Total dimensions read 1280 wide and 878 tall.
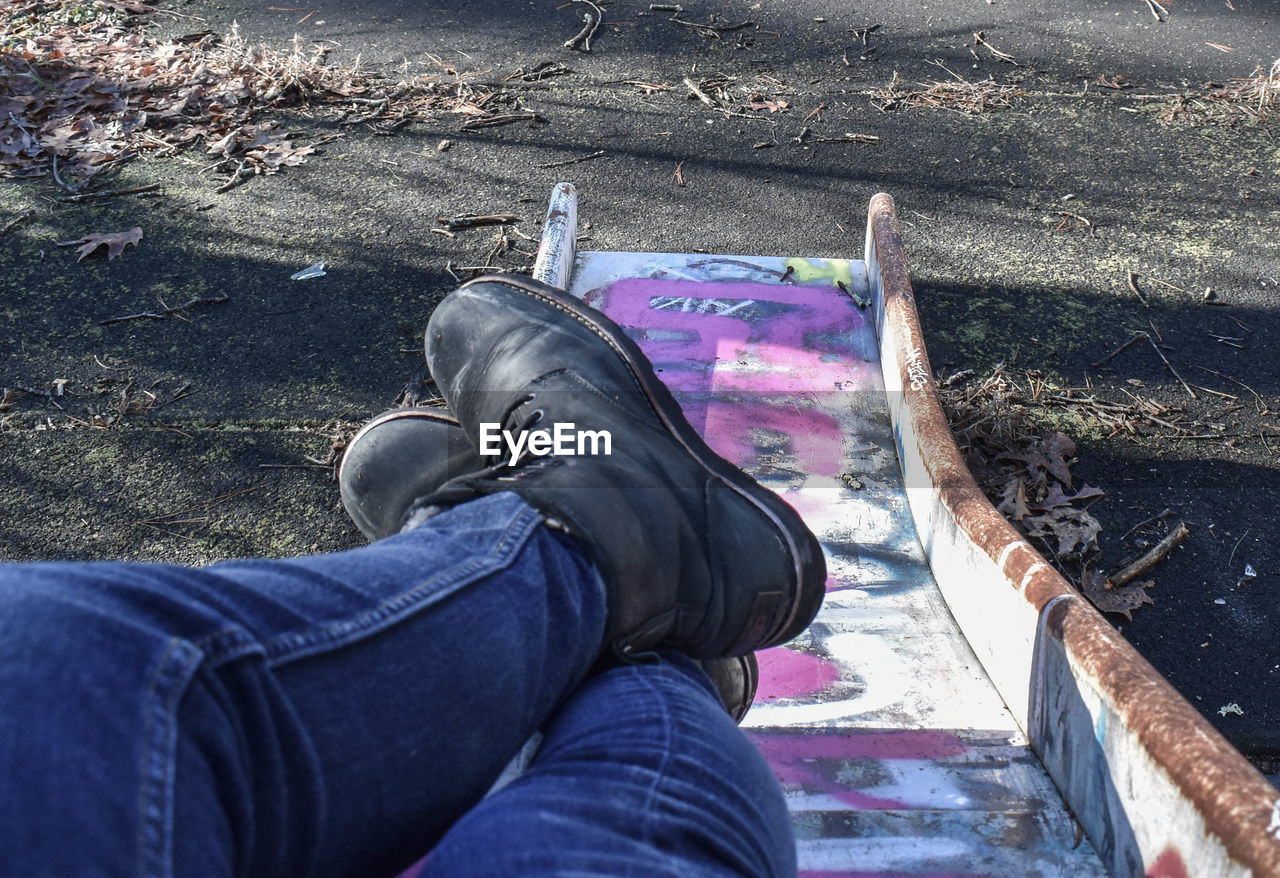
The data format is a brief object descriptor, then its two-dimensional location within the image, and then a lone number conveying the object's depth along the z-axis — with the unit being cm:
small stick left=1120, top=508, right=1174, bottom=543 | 227
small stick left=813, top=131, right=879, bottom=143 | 397
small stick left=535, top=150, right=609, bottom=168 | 382
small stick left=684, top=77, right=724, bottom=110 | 424
